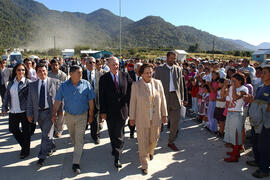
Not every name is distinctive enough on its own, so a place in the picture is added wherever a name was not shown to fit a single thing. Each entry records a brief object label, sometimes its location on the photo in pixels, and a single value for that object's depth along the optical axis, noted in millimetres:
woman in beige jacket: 3645
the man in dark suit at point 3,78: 7677
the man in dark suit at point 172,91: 4633
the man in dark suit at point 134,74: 5324
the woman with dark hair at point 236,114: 4016
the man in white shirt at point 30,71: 6361
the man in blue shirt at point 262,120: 3404
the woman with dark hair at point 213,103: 5613
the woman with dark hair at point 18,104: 4148
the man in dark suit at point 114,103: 3787
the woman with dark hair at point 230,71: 5727
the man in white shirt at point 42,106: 3918
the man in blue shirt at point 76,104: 3678
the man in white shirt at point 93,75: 5080
